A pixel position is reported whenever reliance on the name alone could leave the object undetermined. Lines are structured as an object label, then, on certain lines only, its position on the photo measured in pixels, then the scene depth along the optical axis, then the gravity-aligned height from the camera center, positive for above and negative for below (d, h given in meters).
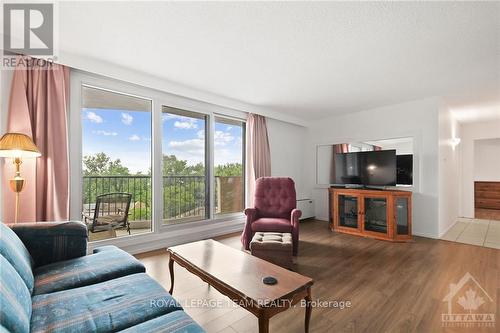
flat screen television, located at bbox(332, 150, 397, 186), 4.04 -0.02
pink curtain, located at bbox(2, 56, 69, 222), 2.24 +0.34
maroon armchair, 3.06 -0.62
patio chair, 3.26 -0.71
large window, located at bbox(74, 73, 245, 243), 2.93 +0.14
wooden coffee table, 1.22 -0.74
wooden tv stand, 3.70 -0.82
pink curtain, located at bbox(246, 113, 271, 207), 4.39 +0.32
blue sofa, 1.00 -0.71
